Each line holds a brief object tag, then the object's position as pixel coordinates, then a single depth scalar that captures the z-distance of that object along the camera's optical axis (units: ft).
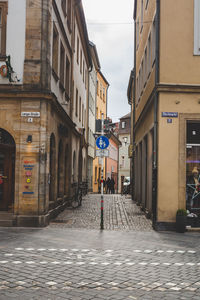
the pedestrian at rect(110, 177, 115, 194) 149.61
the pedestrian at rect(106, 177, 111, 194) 150.04
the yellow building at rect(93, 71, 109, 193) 168.06
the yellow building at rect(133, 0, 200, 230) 46.16
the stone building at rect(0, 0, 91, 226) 47.44
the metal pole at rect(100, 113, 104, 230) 51.60
